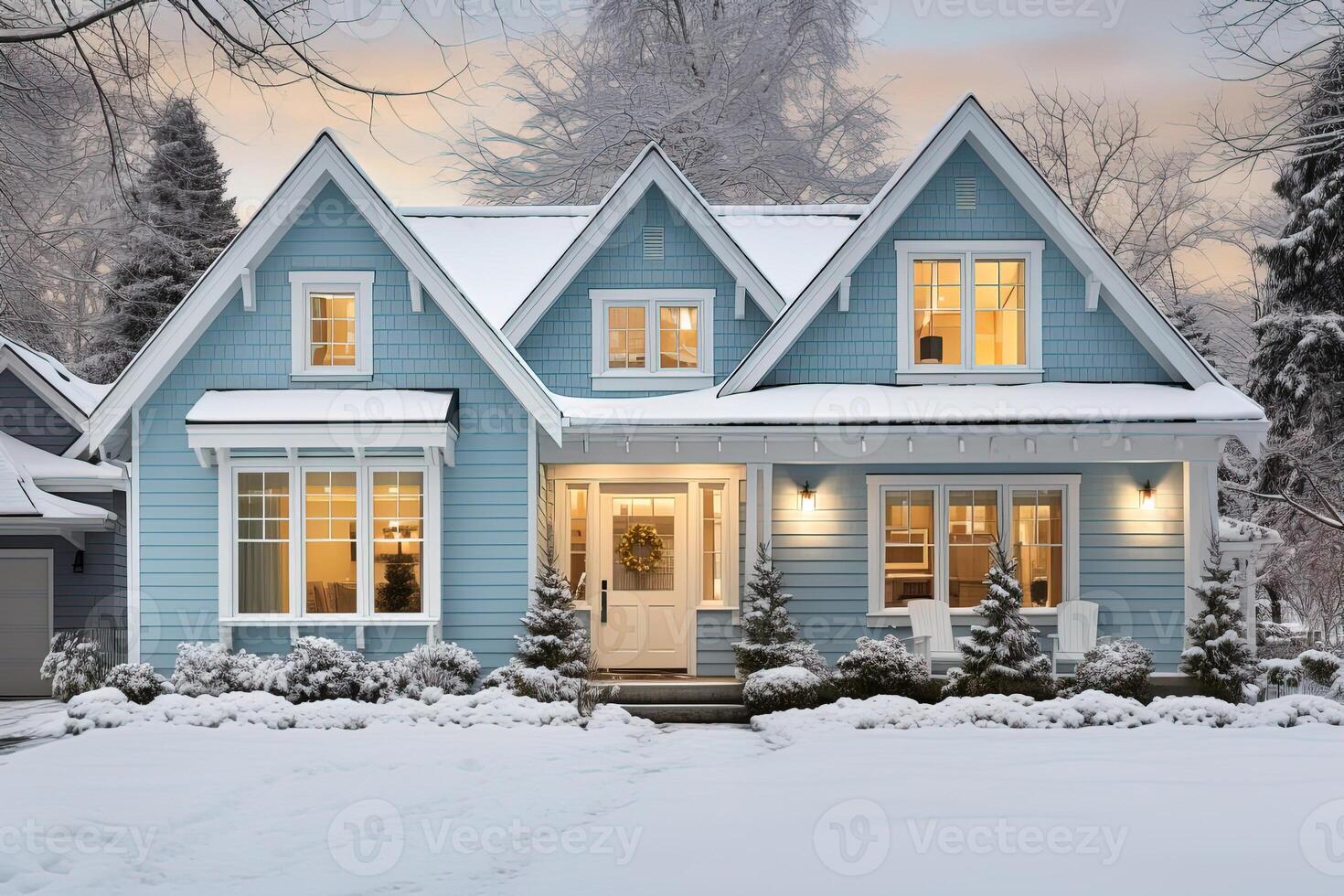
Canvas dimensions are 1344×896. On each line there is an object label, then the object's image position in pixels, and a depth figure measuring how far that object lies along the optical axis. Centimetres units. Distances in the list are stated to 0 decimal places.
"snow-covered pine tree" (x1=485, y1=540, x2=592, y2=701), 1139
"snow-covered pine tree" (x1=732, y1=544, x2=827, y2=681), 1210
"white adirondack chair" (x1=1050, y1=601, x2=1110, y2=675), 1243
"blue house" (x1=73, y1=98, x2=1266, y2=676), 1225
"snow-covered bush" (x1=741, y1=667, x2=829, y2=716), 1144
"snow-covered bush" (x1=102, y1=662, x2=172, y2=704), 1142
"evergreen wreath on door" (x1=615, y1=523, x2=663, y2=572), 1354
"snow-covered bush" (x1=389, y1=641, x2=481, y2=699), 1163
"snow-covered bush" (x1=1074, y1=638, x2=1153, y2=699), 1152
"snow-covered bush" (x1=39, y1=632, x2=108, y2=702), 1316
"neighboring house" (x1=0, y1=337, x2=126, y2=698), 1422
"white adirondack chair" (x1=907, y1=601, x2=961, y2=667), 1266
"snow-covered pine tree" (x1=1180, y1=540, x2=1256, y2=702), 1162
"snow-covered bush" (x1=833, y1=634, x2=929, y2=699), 1173
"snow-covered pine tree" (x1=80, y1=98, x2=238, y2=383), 2489
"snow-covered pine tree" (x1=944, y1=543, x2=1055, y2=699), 1143
